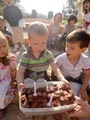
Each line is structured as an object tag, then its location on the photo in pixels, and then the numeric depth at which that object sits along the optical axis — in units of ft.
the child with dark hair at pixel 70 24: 8.07
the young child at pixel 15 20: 7.90
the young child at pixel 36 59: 3.41
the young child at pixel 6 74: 3.57
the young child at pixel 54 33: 8.18
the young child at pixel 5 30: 7.55
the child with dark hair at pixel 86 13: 6.38
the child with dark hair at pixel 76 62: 3.74
